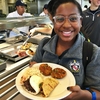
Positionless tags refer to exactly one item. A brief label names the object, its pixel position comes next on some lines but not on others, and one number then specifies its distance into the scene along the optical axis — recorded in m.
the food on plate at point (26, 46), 1.41
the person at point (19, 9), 3.27
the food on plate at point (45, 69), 0.86
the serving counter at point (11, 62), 0.91
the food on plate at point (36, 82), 0.72
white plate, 0.69
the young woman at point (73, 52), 0.75
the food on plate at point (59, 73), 0.82
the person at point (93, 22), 2.00
